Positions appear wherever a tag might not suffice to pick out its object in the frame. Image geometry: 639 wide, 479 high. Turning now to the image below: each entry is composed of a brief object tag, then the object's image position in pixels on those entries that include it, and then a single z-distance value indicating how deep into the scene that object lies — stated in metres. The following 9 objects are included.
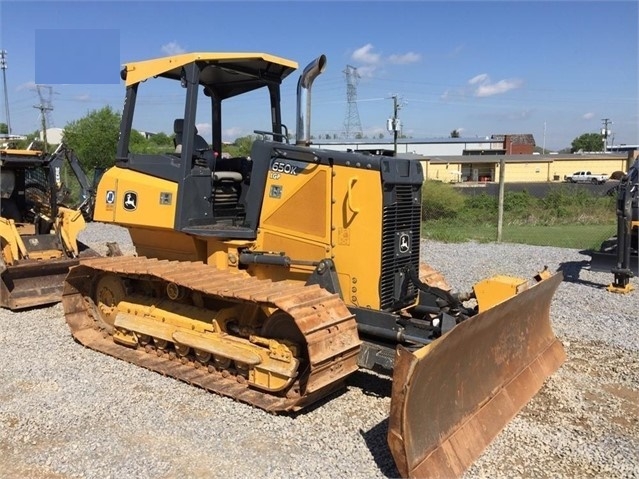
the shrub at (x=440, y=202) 20.19
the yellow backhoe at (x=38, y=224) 8.57
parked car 47.04
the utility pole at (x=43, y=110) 30.09
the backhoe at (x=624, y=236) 9.77
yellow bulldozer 4.60
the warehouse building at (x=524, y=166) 49.94
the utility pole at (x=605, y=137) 72.07
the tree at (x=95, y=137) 30.39
